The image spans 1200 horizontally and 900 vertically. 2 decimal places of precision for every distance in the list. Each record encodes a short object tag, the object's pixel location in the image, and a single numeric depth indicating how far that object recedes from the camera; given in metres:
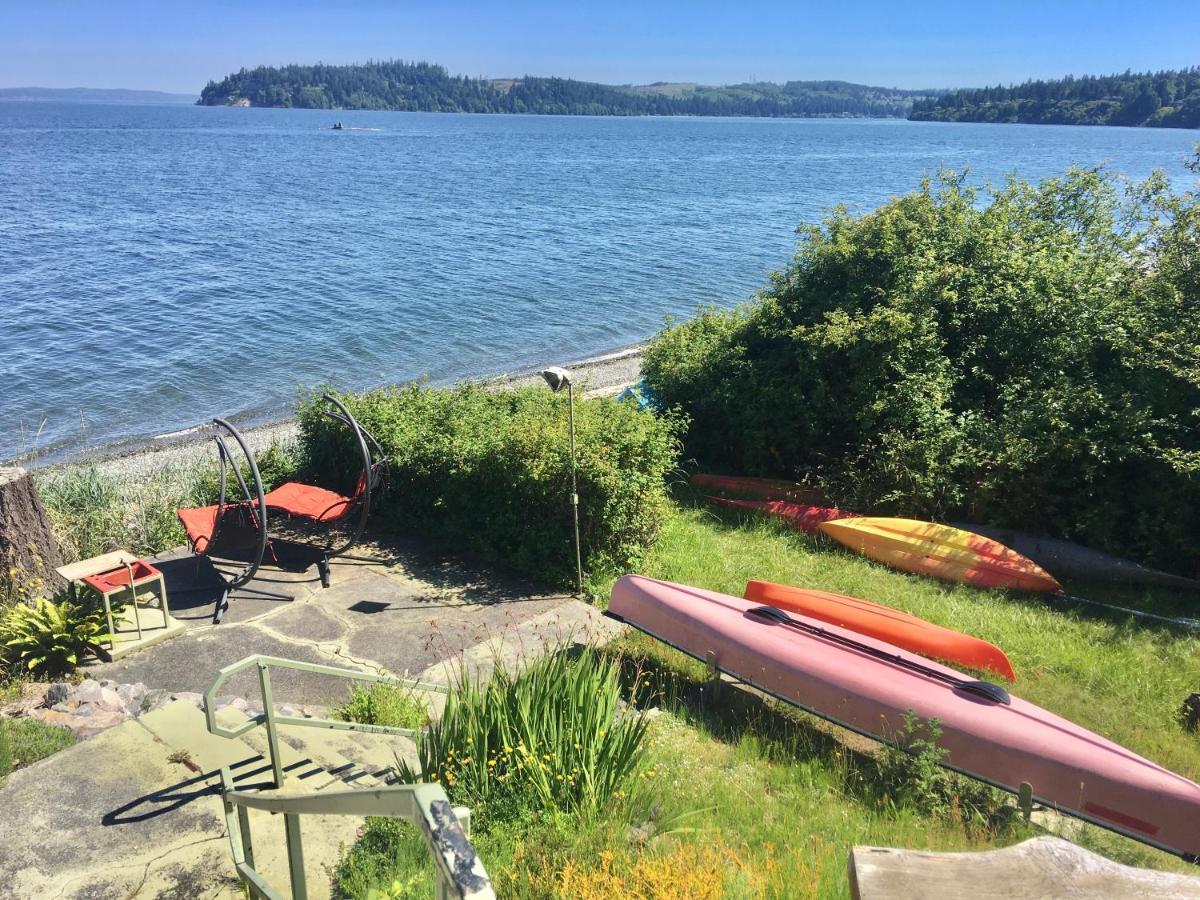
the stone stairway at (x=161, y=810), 4.24
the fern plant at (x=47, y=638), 6.96
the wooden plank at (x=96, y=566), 7.28
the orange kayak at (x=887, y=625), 7.41
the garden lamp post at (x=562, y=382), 8.57
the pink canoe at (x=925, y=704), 5.38
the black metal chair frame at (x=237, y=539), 7.98
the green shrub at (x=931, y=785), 5.53
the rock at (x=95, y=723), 5.92
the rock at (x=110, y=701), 6.32
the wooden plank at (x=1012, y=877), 2.94
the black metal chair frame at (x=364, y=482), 8.78
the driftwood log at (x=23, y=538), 7.37
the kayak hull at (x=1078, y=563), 9.52
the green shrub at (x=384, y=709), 5.93
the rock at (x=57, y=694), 6.35
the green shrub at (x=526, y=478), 8.92
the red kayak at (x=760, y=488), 11.98
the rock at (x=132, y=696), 6.39
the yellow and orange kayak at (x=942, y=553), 9.43
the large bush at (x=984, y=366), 9.99
